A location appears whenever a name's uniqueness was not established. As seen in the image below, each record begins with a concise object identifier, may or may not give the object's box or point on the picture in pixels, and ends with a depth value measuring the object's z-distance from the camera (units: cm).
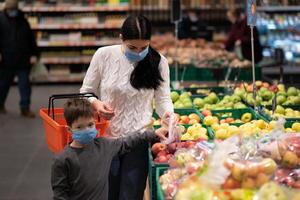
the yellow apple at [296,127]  437
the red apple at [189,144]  378
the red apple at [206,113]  521
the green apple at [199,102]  594
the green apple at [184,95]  603
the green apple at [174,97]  609
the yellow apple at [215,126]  445
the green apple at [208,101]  605
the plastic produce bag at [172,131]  389
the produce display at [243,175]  268
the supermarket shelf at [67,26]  1359
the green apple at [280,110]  530
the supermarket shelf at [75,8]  1349
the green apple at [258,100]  580
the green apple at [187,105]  573
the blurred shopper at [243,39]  1040
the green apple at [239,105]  560
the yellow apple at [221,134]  408
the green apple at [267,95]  611
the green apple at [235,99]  597
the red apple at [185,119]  491
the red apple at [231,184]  282
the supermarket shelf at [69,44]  1362
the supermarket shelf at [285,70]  1009
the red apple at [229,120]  494
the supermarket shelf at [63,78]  1377
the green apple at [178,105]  567
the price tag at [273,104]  509
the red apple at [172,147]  386
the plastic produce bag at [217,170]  274
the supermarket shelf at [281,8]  1132
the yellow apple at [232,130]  409
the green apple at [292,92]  617
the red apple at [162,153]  381
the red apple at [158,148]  387
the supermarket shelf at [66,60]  1371
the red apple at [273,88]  631
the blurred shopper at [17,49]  1027
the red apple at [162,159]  368
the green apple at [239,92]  619
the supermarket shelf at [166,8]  1349
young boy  339
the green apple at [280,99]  588
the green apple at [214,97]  606
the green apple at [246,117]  506
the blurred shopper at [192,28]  1258
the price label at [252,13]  518
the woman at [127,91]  405
